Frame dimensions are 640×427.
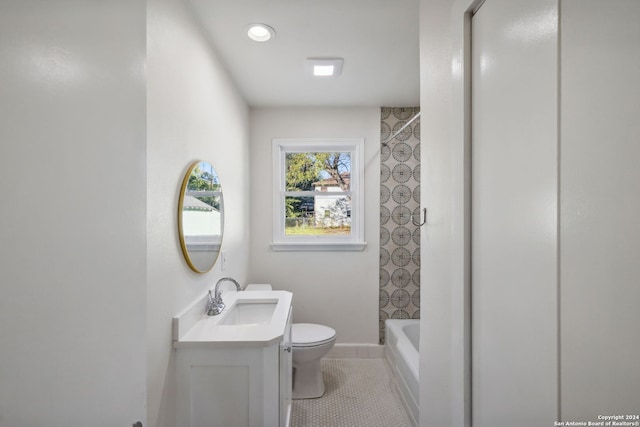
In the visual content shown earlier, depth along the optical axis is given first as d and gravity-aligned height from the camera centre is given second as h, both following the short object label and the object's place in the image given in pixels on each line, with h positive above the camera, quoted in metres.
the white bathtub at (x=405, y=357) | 1.92 -1.08
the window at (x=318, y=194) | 3.10 +0.20
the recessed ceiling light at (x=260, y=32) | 1.72 +1.05
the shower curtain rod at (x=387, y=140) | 2.83 +0.71
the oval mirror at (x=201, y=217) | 1.50 -0.01
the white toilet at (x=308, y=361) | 2.23 -1.09
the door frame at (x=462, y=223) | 0.98 -0.03
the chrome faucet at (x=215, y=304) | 1.73 -0.52
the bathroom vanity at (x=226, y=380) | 1.37 -0.75
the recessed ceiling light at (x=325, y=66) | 2.08 +1.04
